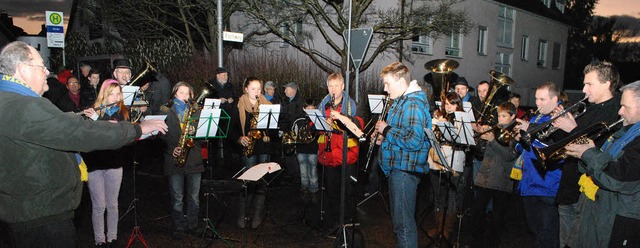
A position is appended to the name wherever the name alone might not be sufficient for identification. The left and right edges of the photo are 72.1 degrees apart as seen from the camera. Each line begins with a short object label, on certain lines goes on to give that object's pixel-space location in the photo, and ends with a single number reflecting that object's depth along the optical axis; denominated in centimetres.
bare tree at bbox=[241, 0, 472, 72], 1400
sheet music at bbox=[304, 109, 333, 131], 590
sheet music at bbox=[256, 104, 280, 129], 663
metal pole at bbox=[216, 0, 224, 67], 1049
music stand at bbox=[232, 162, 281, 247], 544
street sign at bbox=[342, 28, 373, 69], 815
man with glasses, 298
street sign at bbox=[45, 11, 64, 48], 1023
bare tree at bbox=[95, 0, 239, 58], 1687
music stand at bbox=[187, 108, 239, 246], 559
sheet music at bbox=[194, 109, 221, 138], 560
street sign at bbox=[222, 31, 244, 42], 1027
